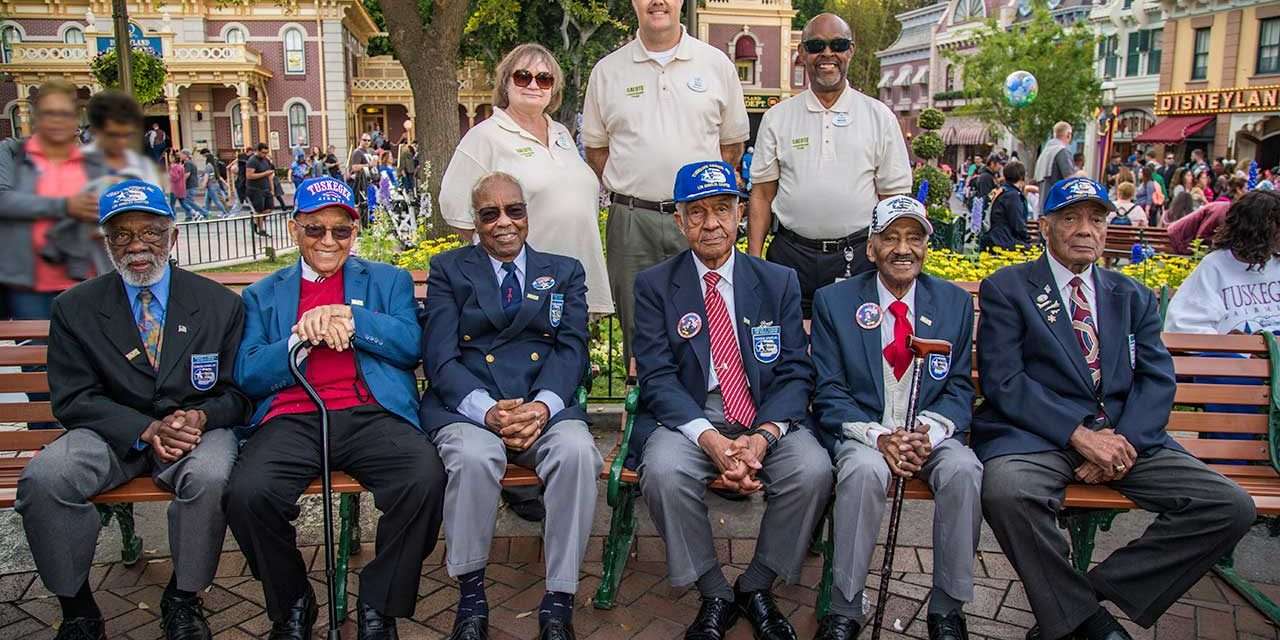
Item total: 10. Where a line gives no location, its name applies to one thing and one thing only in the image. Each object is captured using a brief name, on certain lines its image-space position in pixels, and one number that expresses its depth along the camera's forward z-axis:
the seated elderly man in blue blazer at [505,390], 3.45
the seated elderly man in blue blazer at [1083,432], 3.30
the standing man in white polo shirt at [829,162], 4.51
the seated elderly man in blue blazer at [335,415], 3.36
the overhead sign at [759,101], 40.75
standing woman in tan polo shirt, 4.50
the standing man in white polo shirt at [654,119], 4.59
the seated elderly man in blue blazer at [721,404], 3.48
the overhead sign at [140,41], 31.32
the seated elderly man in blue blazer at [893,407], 3.38
